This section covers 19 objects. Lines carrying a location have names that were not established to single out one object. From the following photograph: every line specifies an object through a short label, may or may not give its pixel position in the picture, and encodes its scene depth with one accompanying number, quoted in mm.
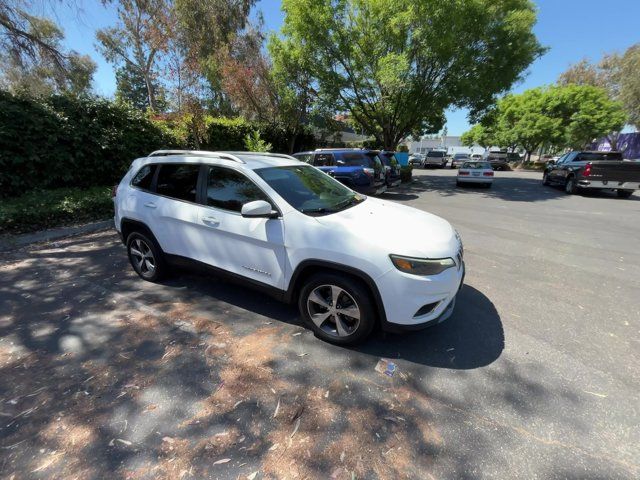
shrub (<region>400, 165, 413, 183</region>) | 17656
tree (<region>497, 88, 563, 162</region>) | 30156
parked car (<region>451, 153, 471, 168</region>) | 33938
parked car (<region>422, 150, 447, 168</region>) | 32562
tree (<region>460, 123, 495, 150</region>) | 41844
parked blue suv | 9656
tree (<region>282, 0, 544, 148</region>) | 12555
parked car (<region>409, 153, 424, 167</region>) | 34659
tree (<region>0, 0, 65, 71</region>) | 7793
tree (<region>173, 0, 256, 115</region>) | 19302
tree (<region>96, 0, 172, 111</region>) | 13727
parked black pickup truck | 11766
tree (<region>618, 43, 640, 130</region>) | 28817
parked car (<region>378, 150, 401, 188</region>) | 11680
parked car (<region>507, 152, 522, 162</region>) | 38588
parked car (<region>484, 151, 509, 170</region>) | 31719
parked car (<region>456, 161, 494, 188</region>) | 15195
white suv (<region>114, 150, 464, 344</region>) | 2619
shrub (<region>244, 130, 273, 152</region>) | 13308
